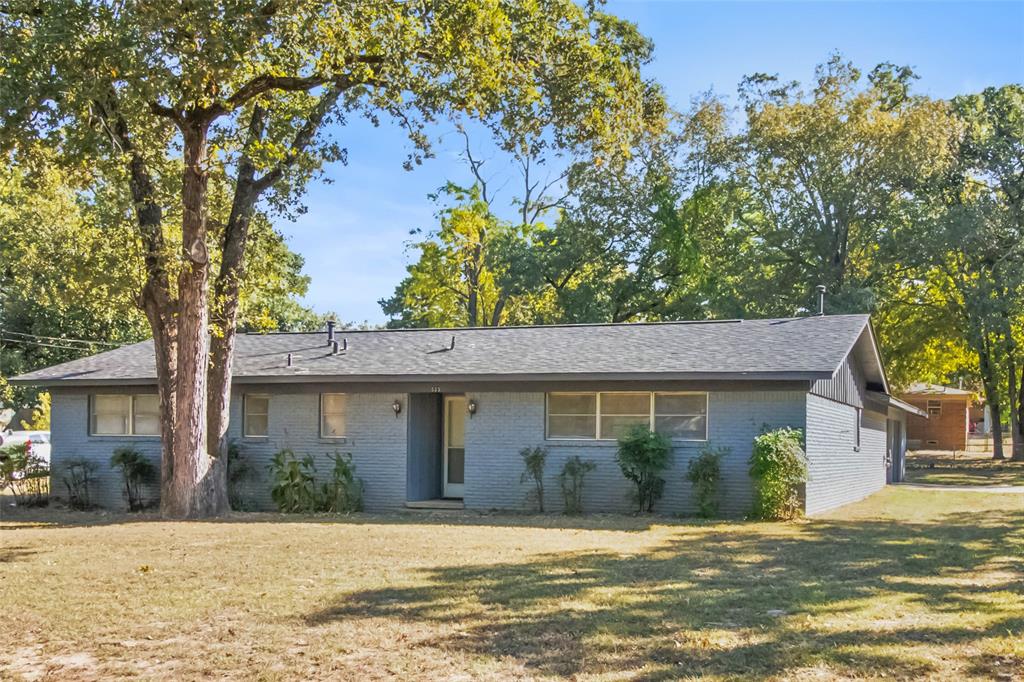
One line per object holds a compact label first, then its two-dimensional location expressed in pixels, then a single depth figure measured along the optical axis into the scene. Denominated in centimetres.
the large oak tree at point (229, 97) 1146
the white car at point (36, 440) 3247
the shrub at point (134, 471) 1991
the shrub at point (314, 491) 1847
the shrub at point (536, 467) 1772
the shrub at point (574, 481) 1742
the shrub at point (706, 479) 1642
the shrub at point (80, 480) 2072
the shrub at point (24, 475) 2088
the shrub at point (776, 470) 1566
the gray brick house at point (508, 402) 1680
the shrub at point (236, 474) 1961
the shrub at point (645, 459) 1652
